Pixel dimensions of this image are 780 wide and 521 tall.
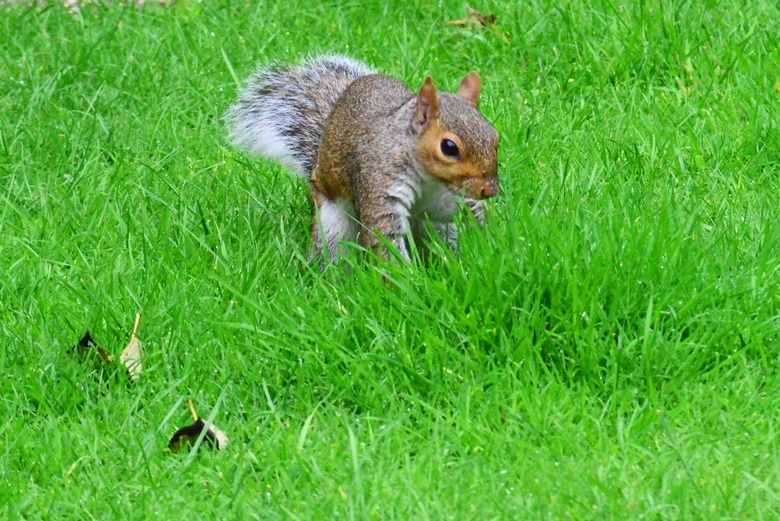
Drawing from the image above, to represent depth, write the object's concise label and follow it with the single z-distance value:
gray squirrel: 6.04
